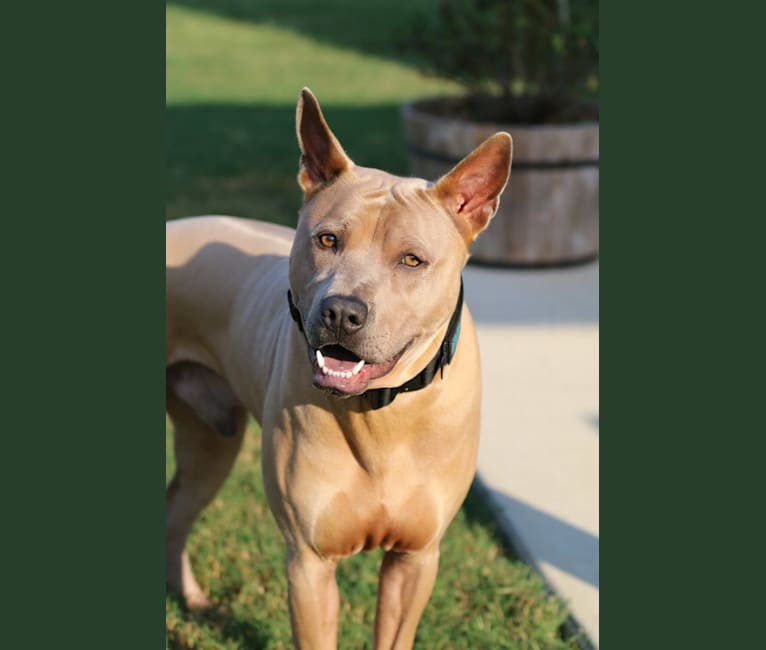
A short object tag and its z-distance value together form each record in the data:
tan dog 2.54
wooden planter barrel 6.99
